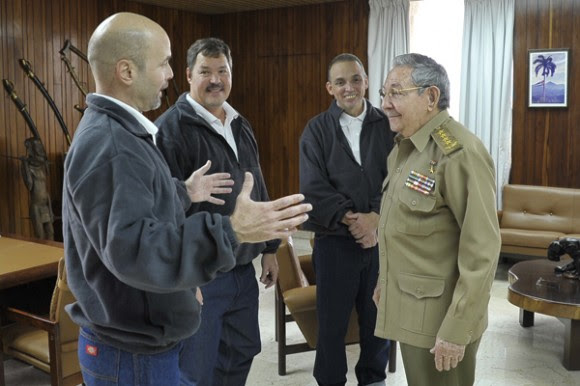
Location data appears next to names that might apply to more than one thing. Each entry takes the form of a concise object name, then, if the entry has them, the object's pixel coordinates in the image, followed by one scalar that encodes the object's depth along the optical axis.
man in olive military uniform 1.87
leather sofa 5.53
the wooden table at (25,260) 3.04
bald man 1.30
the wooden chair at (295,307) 3.34
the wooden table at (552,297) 3.31
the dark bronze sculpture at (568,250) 3.65
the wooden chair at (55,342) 2.68
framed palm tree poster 6.13
